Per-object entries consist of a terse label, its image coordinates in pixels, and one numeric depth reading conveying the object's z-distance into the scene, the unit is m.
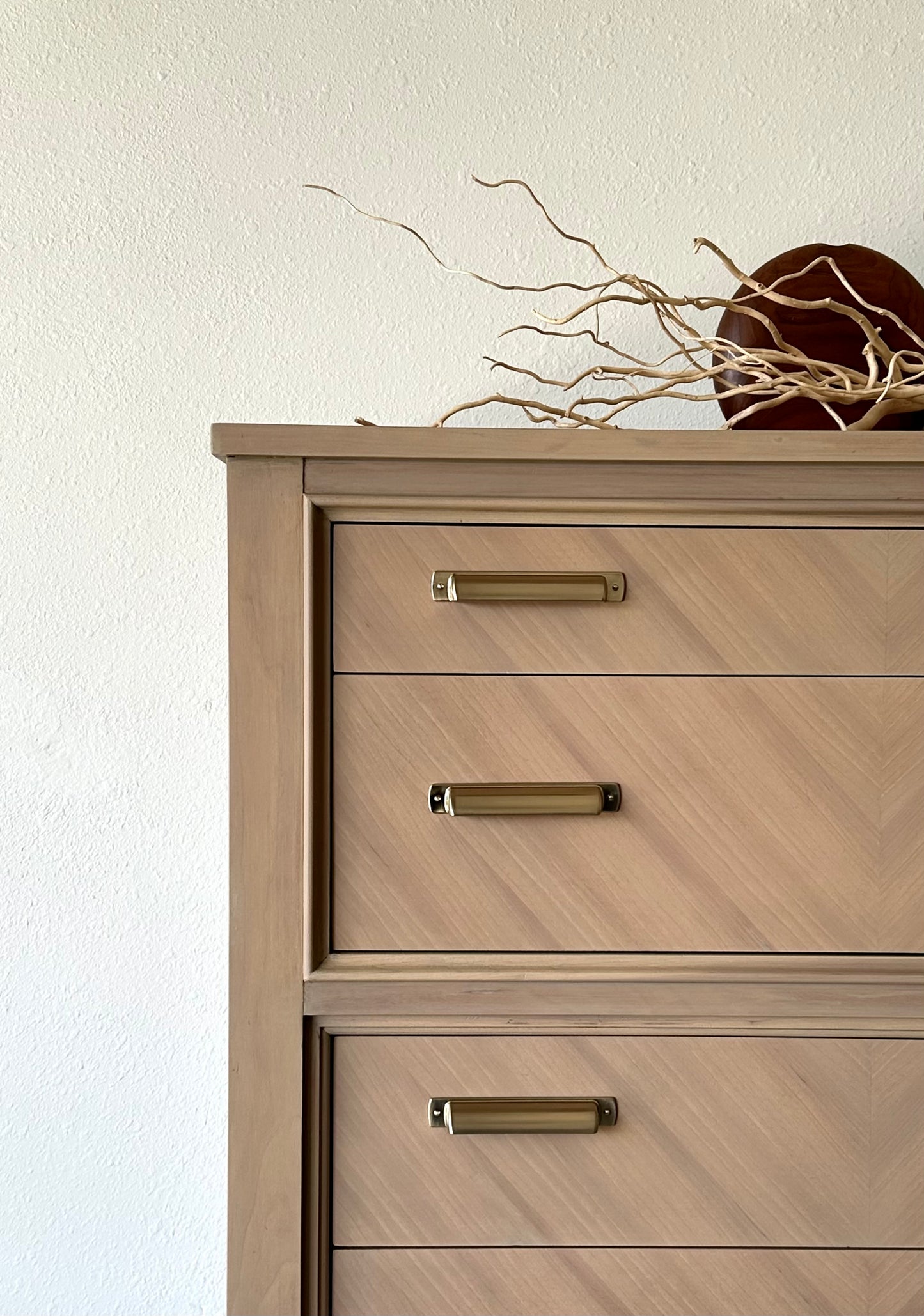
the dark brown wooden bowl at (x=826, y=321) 0.85
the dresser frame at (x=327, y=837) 0.70
